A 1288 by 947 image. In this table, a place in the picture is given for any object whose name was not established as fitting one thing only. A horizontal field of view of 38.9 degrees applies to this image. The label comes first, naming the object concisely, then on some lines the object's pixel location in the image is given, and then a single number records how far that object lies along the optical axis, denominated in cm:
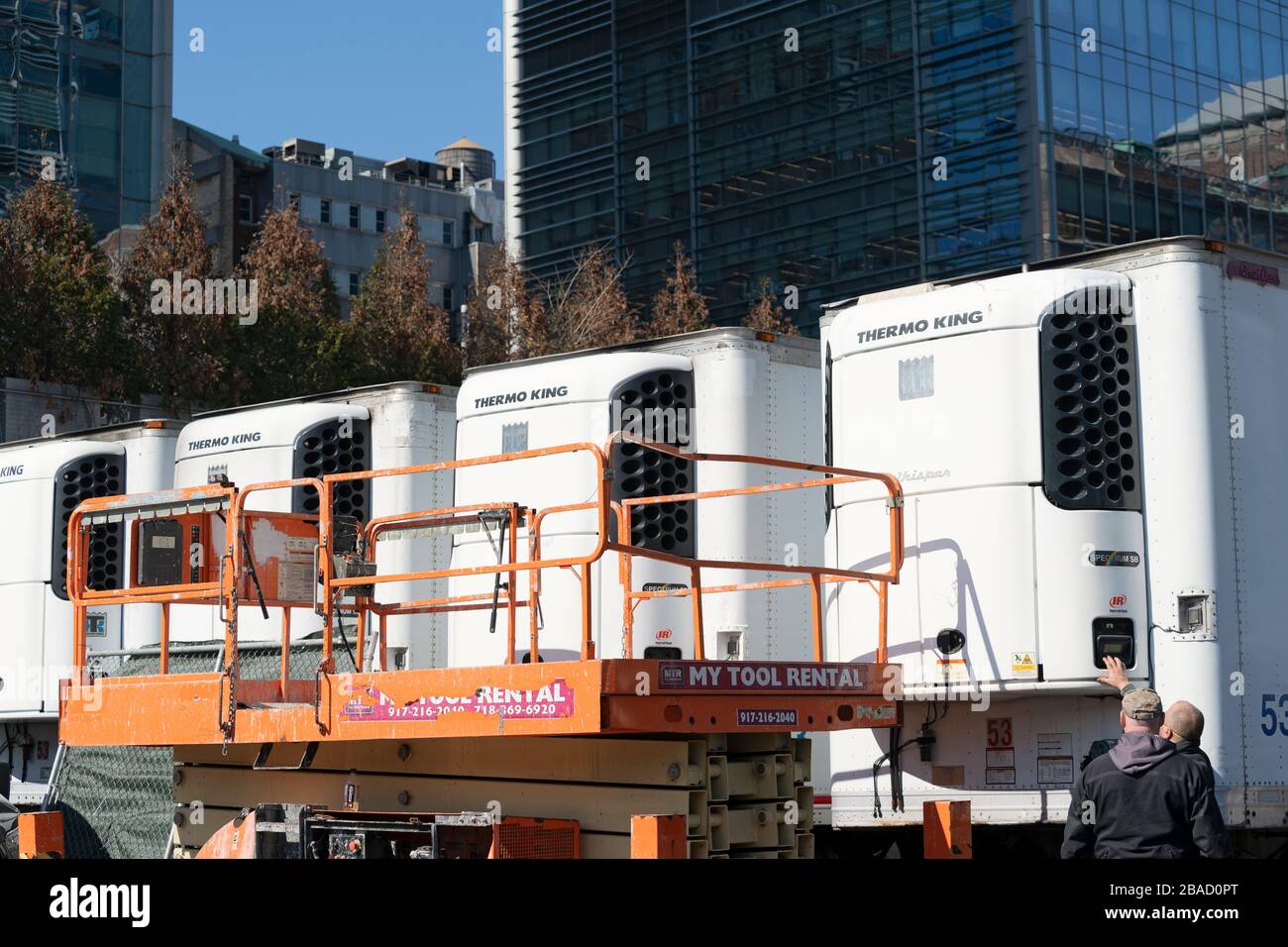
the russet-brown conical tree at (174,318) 2933
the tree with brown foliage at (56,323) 2888
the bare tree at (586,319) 3316
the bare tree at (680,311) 3556
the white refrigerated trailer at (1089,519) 1010
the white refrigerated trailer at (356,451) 1484
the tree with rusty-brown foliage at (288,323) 3053
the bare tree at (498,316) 3441
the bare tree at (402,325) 3262
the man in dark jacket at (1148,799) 723
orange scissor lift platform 830
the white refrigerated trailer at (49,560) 1708
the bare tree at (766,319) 3519
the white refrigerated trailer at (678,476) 1246
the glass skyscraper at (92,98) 5125
